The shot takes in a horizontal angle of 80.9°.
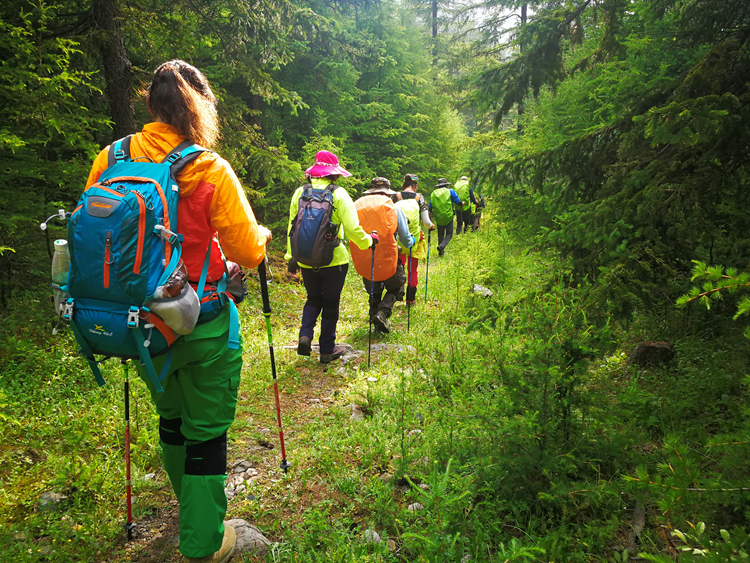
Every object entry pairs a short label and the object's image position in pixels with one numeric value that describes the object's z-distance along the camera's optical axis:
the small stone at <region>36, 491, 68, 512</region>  2.97
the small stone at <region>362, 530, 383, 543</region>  2.60
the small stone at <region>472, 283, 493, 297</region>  8.01
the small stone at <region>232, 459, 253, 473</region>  3.57
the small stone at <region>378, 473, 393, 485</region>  3.22
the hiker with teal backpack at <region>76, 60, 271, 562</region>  1.99
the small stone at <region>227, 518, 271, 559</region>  2.64
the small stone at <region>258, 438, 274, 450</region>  3.93
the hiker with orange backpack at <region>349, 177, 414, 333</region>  6.41
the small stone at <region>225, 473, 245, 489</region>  3.38
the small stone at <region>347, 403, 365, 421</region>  4.30
